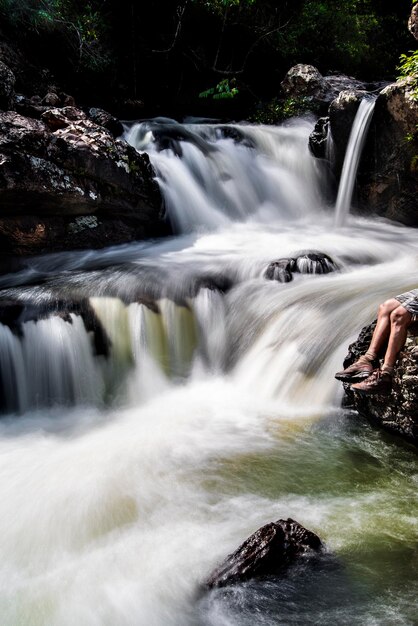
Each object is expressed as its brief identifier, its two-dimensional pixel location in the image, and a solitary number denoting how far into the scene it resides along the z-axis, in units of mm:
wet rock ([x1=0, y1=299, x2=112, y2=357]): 5254
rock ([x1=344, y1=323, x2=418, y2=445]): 3617
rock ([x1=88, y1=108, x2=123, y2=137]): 9484
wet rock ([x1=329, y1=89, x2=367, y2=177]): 9422
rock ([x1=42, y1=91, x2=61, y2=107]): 9125
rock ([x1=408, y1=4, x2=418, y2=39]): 8453
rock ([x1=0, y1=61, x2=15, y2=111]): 7619
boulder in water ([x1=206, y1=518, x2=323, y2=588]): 2430
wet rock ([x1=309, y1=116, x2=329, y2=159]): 10242
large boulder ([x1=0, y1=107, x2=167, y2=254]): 6844
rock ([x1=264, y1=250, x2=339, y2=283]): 6480
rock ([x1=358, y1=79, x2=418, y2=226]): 8461
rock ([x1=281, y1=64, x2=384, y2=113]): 13109
